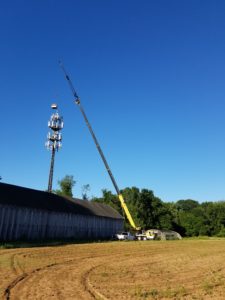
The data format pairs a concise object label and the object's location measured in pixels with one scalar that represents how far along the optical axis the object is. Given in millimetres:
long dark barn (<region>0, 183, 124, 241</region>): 26716
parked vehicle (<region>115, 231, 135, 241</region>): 37853
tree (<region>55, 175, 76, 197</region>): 61191
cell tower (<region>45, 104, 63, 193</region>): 45466
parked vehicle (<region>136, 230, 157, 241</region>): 39263
